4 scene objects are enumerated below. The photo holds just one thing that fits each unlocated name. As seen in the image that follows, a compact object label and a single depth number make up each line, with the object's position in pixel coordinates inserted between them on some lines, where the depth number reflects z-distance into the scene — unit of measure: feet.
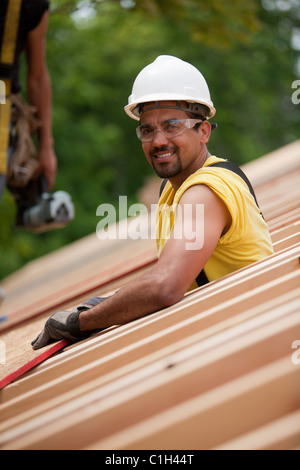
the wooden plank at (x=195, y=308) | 15.29
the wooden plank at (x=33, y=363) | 16.66
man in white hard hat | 17.63
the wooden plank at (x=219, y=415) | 11.25
